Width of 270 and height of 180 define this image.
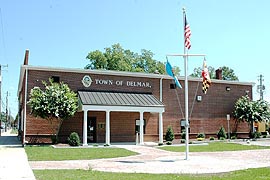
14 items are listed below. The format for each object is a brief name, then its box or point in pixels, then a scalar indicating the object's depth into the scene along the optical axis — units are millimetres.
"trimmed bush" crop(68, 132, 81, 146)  24984
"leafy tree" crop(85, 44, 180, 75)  57094
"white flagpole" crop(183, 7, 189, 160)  16625
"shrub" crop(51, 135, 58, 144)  25717
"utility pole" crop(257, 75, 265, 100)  71750
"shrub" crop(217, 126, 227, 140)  32781
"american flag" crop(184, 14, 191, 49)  16531
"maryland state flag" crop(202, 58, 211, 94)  16703
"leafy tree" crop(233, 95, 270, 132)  33969
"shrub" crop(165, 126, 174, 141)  29922
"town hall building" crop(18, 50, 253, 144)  26312
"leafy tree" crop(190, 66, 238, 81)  76719
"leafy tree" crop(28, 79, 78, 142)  24375
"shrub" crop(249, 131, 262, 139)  34688
